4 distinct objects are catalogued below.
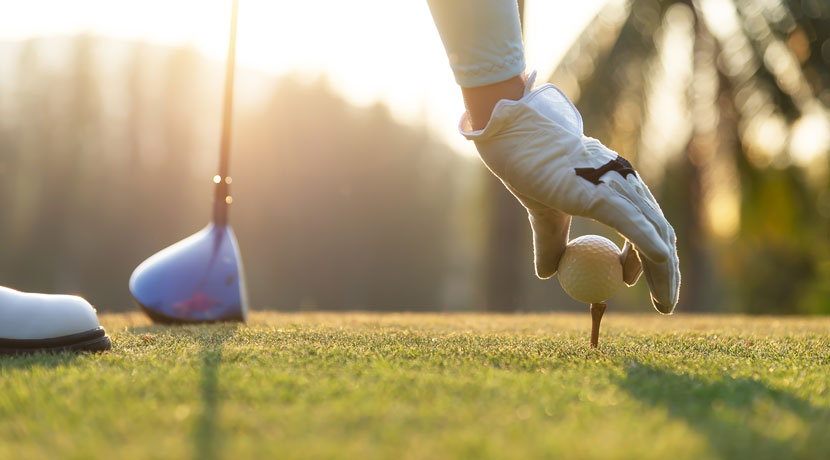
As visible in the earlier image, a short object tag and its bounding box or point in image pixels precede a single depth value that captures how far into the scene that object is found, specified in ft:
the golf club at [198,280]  6.36
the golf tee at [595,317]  5.68
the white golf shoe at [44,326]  5.51
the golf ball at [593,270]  5.63
